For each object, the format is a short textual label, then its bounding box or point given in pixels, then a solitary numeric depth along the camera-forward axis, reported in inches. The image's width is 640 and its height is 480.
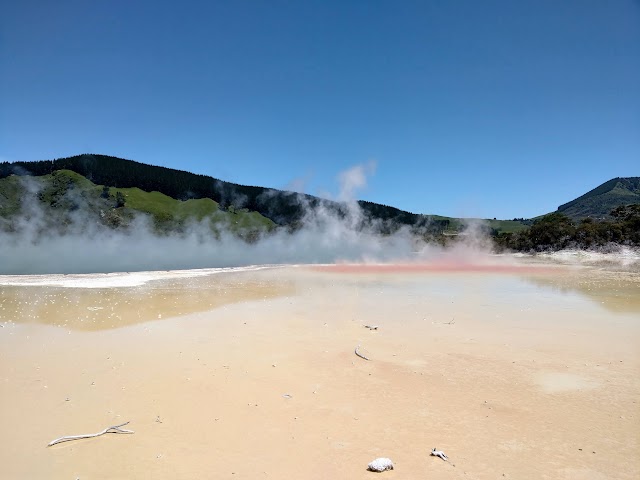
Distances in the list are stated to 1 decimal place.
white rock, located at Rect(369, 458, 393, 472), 180.9
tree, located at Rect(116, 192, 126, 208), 4554.6
